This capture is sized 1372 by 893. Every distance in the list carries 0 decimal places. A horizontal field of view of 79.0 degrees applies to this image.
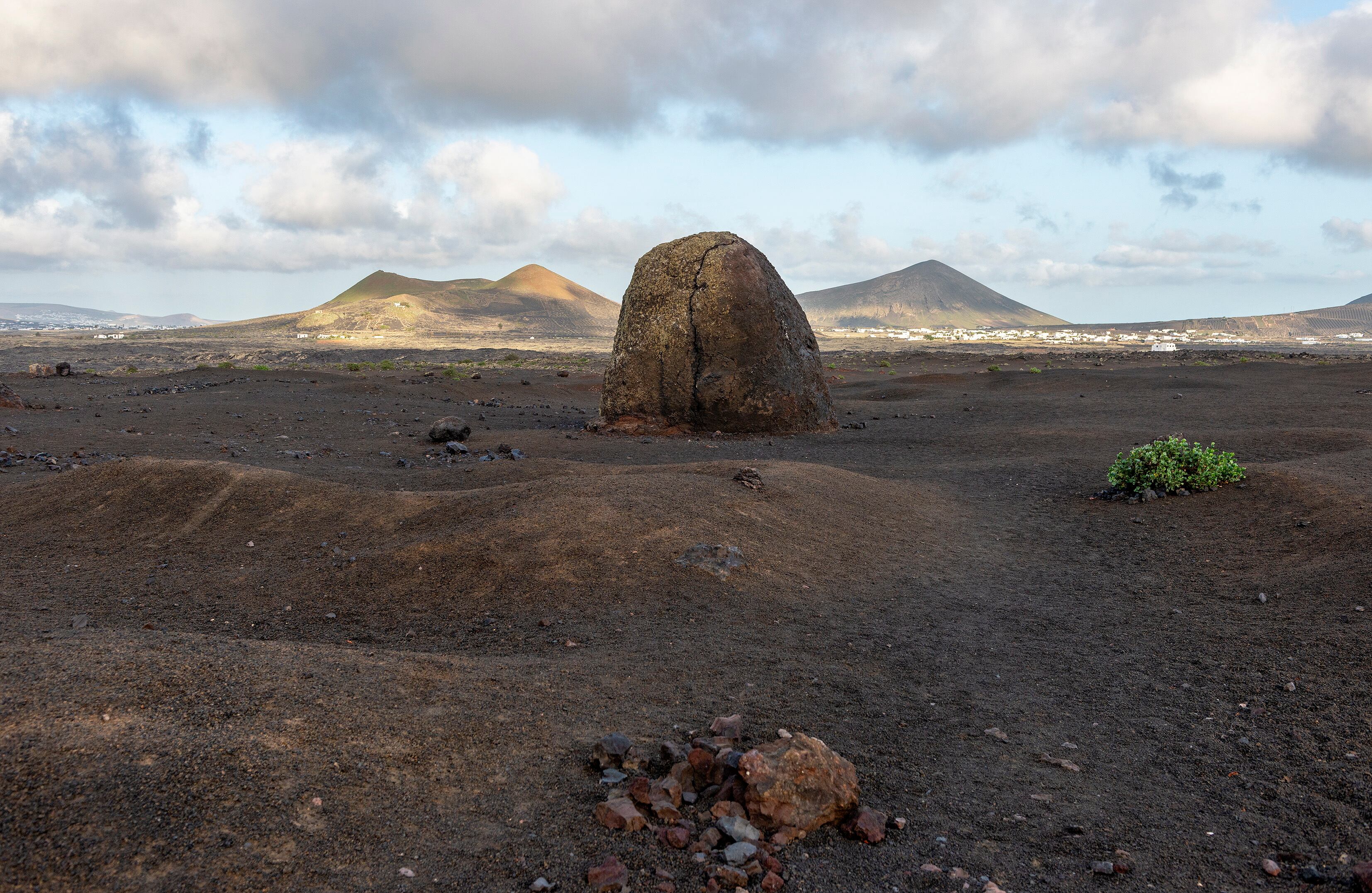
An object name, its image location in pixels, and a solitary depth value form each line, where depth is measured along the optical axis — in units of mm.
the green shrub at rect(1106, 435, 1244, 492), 10164
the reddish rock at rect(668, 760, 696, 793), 3756
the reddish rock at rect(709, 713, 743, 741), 4205
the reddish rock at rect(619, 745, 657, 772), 3916
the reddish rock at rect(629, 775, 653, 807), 3574
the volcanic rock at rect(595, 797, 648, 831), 3426
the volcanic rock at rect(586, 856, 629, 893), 3041
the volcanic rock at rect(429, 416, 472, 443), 14844
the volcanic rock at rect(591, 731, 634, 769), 3910
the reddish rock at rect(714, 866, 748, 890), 3119
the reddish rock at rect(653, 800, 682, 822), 3490
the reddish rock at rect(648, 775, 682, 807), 3590
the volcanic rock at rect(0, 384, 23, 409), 18283
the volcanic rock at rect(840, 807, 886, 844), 3477
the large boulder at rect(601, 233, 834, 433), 16453
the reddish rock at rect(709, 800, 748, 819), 3521
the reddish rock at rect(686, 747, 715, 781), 3805
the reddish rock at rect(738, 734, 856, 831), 3498
